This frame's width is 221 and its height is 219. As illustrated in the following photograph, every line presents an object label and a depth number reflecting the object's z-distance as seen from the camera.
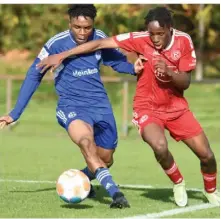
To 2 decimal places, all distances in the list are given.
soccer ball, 16.59
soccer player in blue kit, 17.49
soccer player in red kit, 17.21
